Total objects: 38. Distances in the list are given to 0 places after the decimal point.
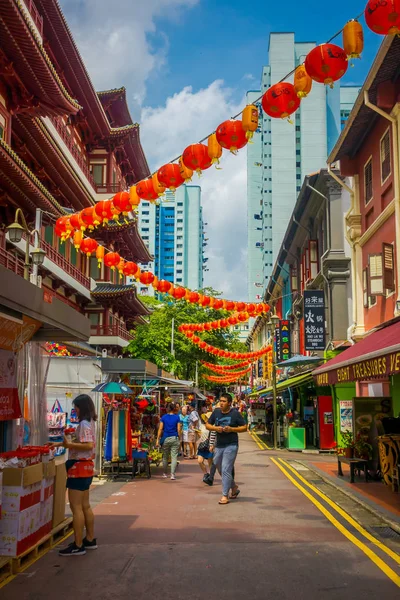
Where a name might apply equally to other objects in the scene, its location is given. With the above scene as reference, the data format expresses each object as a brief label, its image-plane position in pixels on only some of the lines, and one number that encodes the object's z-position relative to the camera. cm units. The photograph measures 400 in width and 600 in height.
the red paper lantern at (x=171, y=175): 1055
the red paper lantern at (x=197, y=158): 969
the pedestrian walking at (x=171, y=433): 1502
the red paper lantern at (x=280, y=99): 834
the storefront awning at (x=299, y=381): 2328
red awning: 1000
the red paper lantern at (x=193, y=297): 2245
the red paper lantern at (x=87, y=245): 1680
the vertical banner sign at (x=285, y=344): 3199
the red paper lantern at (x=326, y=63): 767
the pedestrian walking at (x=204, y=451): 1367
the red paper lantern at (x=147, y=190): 1142
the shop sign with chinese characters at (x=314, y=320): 2530
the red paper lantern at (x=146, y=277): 2059
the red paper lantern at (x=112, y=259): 1842
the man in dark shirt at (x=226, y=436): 1096
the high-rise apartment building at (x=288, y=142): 8569
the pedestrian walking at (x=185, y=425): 2092
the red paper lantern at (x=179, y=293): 2205
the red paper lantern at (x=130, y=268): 1908
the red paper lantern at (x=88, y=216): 1381
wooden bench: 1380
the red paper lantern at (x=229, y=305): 2595
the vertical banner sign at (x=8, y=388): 820
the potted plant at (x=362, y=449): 1431
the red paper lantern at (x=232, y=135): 898
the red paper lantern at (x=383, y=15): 707
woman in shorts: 719
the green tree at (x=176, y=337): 4469
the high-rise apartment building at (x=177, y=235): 15950
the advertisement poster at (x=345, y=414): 1978
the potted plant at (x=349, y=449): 1438
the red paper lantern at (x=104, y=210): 1329
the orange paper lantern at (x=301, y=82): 817
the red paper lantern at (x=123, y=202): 1236
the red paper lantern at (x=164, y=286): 2173
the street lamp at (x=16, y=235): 1408
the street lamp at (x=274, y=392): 2553
